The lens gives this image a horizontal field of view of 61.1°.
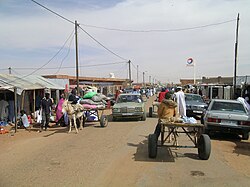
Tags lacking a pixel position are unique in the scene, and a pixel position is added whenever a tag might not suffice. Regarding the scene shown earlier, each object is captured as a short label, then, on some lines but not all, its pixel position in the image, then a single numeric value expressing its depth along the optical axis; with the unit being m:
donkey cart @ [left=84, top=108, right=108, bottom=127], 10.72
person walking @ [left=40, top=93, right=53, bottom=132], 10.45
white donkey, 9.51
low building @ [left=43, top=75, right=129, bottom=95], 23.30
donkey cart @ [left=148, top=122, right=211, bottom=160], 5.49
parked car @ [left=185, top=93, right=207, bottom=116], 13.27
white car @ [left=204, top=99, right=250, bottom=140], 8.24
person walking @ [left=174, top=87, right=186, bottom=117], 8.13
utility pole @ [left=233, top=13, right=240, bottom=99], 18.36
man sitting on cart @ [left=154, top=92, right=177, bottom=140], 6.15
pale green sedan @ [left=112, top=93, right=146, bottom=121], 12.46
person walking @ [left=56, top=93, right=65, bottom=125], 11.05
